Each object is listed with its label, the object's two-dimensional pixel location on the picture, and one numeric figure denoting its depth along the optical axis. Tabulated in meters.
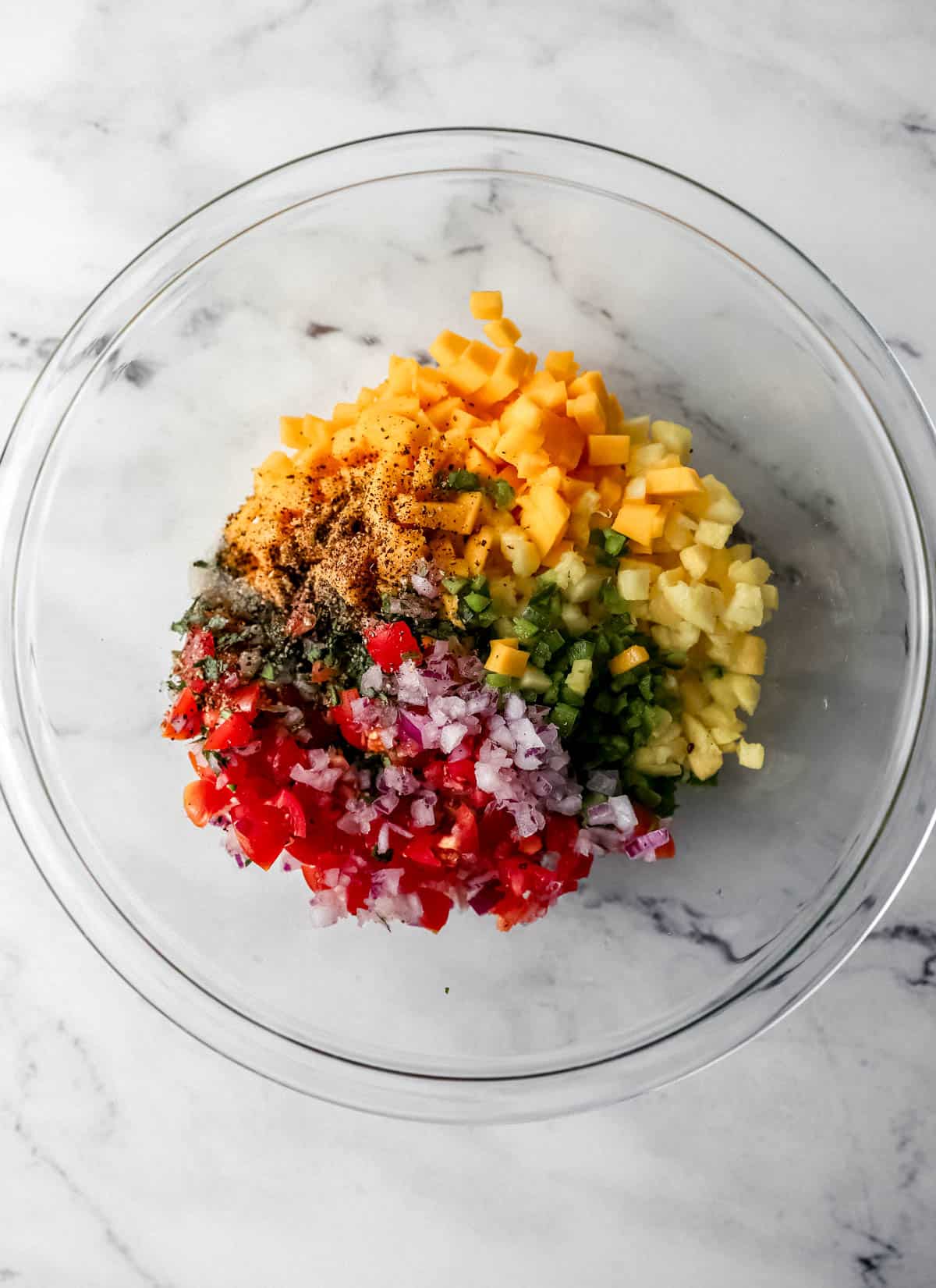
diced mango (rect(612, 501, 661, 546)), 0.36
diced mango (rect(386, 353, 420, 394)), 0.37
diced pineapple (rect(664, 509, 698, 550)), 0.36
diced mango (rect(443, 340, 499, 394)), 0.37
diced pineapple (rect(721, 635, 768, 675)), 0.37
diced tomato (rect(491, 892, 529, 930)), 0.37
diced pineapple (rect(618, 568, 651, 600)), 0.36
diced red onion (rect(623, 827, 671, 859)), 0.37
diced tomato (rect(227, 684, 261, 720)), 0.36
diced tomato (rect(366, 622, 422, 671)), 0.36
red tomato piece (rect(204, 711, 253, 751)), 0.36
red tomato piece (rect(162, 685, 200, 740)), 0.37
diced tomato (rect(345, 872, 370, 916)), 0.36
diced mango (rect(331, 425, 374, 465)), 0.36
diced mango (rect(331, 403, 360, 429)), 0.37
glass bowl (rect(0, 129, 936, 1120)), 0.39
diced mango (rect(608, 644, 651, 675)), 0.36
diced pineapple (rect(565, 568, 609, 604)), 0.36
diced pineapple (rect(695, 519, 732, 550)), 0.36
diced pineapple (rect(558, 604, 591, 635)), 0.36
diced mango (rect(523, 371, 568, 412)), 0.36
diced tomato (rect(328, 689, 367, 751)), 0.36
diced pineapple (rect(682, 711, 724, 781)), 0.37
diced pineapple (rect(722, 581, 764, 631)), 0.36
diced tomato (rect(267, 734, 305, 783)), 0.36
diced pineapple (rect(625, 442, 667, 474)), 0.37
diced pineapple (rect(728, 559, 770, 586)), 0.37
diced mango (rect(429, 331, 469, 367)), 0.37
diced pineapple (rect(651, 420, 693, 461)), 0.37
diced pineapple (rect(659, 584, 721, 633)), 0.36
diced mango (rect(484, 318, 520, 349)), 0.37
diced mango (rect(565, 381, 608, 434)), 0.36
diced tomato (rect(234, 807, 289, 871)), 0.36
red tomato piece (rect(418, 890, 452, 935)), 0.37
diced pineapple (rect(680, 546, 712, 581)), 0.36
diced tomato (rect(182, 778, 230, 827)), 0.37
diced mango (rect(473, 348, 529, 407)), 0.36
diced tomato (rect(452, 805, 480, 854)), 0.36
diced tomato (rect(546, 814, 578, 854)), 0.37
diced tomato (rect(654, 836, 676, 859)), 0.38
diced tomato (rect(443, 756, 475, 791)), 0.36
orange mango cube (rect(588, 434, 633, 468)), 0.36
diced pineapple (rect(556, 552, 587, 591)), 0.36
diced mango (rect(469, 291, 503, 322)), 0.37
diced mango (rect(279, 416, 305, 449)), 0.38
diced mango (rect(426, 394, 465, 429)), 0.37
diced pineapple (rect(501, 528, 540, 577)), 0.36
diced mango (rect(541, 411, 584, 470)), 0.36
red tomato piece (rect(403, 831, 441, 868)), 0.36
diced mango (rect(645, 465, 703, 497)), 0.36
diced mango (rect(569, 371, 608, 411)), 0.37
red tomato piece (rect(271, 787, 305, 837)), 0.36
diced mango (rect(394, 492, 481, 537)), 0.36
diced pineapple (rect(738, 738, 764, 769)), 0.37
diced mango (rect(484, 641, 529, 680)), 0.35
